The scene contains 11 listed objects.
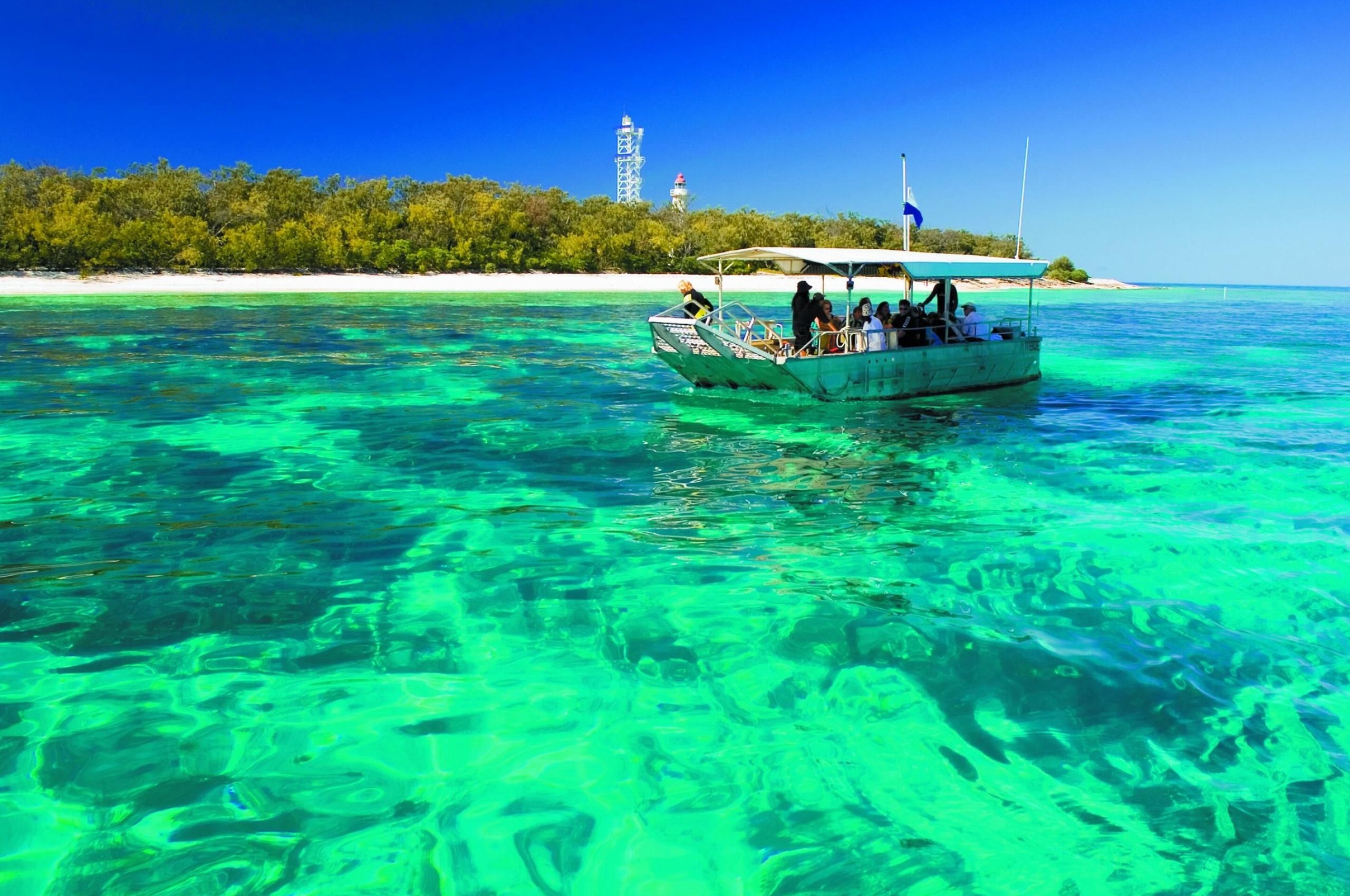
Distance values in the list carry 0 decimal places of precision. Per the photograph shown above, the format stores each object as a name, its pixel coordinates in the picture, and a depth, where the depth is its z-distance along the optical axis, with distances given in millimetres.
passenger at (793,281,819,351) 17609
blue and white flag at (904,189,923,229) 20453
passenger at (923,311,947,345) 19156
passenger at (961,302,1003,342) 20000
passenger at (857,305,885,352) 18016
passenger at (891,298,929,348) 18703
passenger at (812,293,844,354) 17641
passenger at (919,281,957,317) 19094
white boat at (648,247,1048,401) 16750
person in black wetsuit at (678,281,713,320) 16953
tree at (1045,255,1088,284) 106938
